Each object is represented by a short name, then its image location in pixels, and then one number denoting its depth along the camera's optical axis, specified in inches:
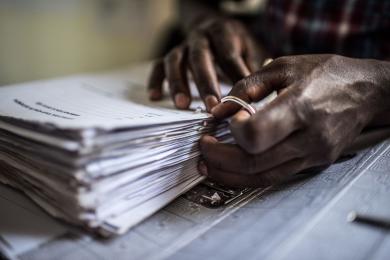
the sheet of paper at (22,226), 16.6
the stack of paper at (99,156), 16.2
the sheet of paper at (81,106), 17.9
